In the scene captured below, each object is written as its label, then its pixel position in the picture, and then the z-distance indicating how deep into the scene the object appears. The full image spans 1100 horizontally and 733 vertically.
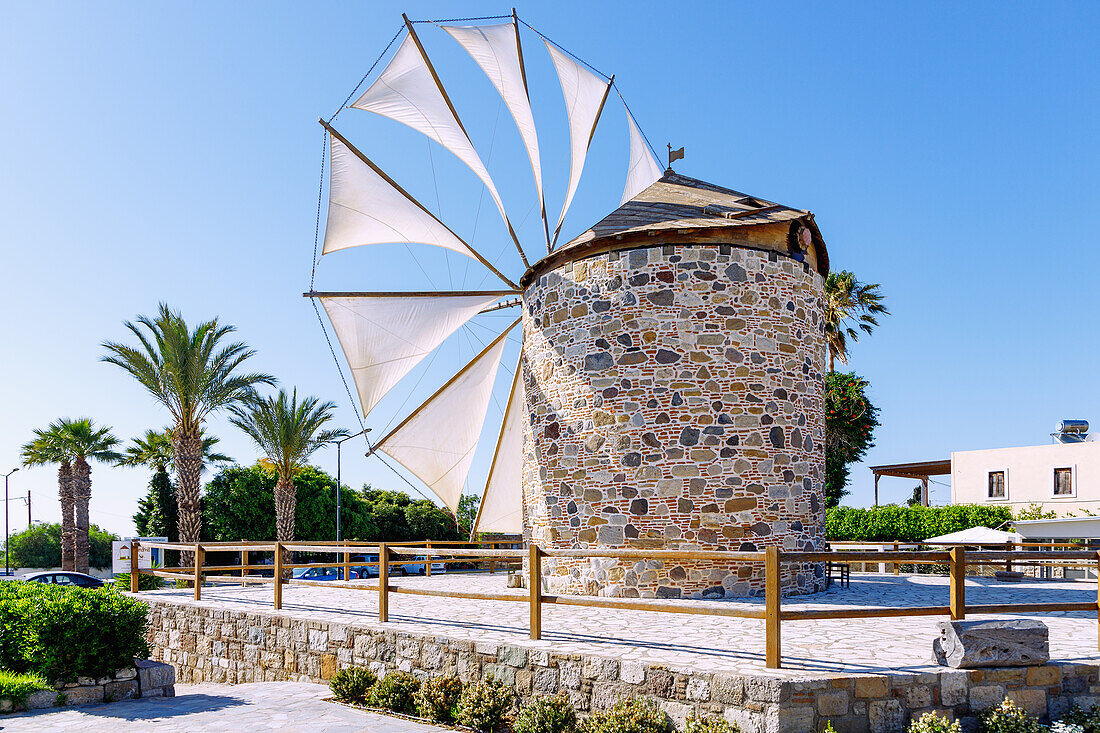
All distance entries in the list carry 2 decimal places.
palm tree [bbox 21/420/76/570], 33.31
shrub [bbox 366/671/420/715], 8.38
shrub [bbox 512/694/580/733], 7.16
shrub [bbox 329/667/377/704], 8.78
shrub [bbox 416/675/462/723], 7.96
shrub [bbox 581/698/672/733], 6.55
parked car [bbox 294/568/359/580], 24.51
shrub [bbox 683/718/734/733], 6.16
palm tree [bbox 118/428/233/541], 33.16
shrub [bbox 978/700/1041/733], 6.36
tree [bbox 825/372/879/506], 27.59
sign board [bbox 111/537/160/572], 21.31
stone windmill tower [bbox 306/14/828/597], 12.20
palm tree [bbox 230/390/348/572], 29.56
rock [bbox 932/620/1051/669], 6.57
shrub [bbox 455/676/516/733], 7.61
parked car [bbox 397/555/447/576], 27.52
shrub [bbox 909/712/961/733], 6.14
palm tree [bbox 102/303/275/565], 25.69
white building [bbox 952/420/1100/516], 31.30
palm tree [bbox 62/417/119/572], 33.34
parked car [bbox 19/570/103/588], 19.78
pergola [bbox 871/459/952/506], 36.25
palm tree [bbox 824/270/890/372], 32.16
